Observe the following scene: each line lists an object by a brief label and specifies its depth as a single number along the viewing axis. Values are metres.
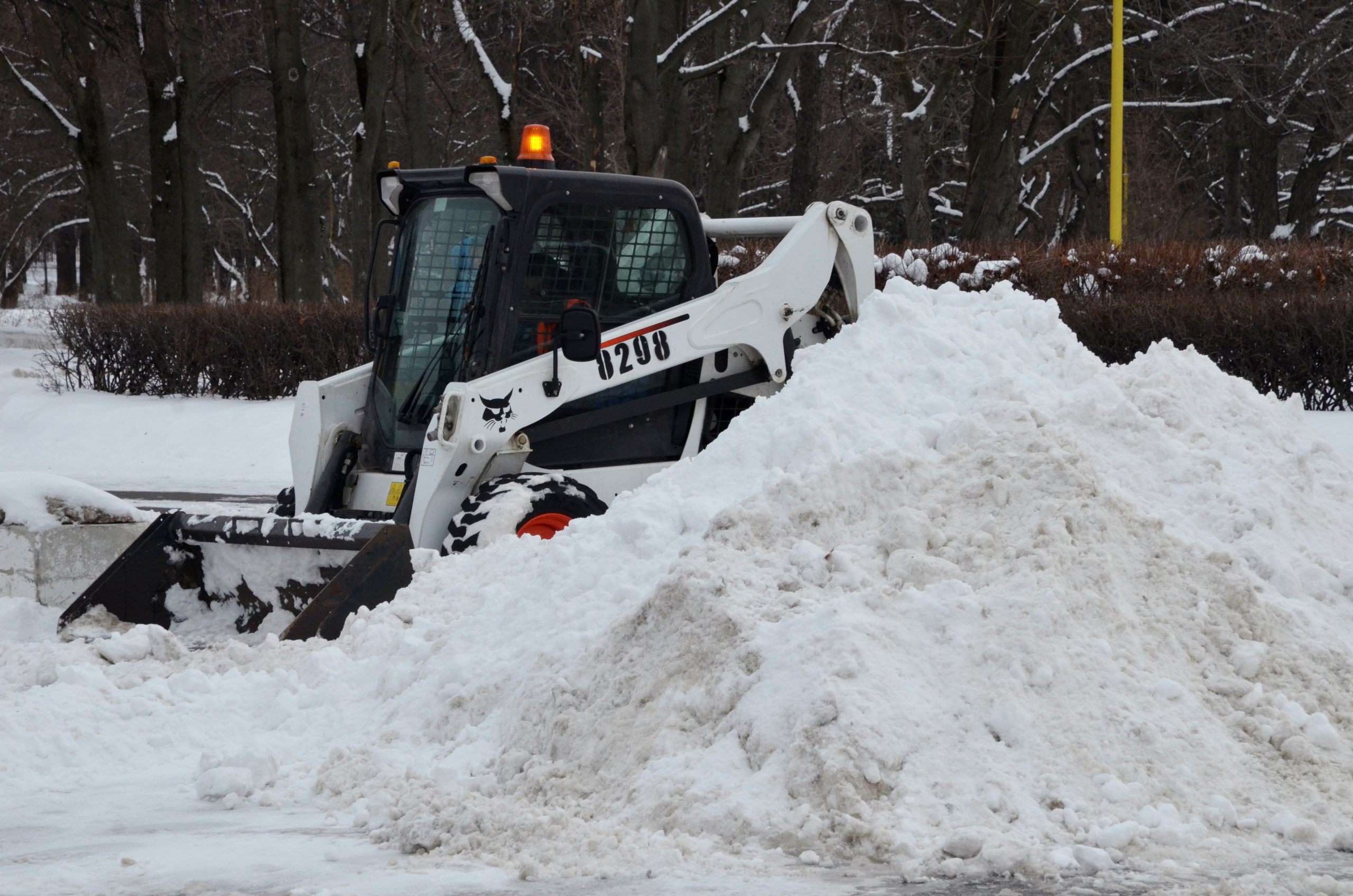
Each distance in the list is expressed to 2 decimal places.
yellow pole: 35.53
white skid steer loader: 13.52
